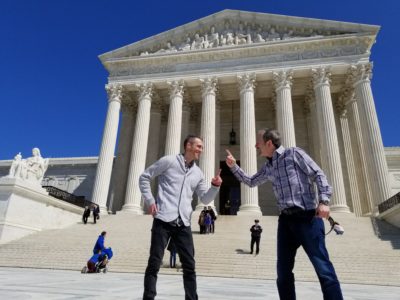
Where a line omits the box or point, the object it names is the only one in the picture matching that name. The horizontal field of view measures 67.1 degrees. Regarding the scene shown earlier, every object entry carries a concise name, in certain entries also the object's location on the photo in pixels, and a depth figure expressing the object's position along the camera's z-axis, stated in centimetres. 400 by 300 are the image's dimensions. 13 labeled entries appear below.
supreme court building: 2239
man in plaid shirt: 287
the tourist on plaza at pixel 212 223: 1590
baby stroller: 940
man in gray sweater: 324
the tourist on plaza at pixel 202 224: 1559
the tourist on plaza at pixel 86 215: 1958
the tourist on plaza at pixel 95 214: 1931
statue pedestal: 1570
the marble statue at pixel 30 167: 1727
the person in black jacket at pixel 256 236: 1205
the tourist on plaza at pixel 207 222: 1558
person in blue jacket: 980
